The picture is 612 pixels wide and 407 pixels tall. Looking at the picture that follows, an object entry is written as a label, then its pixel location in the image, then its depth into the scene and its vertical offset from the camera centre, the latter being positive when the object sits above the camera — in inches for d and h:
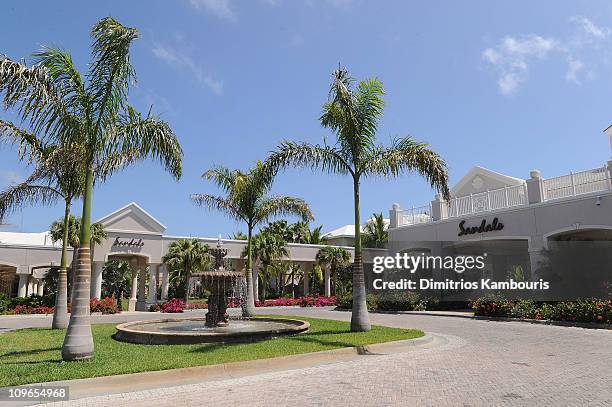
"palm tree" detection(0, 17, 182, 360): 381.4 +154.1
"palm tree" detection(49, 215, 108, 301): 1080.8 +127.3
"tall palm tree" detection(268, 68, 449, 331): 551.2 +153.0
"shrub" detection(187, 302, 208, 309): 1326.0 -70.4
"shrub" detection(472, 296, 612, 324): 645.9 -53.2
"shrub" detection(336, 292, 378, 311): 1064.2 -54.1
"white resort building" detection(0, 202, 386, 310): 1240.8 +89.0
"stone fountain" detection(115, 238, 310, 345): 474.0 -56.0
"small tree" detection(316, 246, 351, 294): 1600.6 +74.6
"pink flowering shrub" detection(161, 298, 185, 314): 1152.8 -62.0
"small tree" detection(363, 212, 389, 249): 1929.1 +180.8
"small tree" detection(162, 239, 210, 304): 1288.1 +67.9
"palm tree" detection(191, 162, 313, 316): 785.6 +136.8
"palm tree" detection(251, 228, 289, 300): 1423.5 +93.9
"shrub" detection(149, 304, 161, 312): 1192.8 -65.0
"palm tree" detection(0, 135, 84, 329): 527.5 +132.0
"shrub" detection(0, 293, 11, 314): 1062.4 -42.4
